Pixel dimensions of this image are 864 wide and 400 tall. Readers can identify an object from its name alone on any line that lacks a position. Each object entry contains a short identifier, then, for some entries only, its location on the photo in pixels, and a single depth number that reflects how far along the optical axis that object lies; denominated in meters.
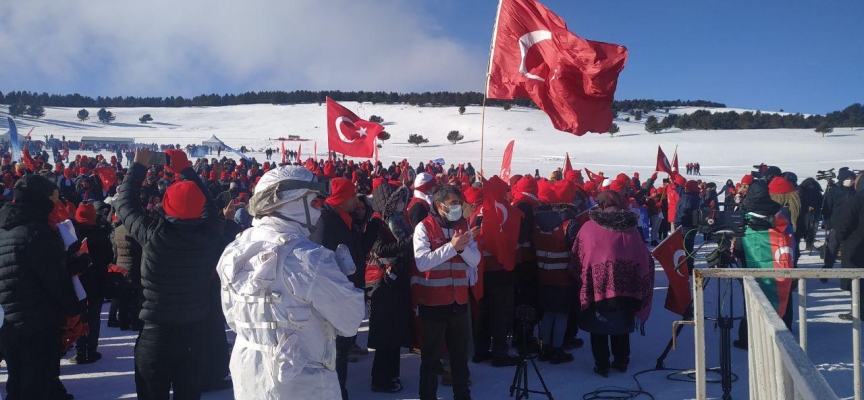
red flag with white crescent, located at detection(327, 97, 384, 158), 8.92
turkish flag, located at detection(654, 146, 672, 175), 14.59
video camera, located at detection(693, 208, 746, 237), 4.25
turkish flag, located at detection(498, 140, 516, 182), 9.24
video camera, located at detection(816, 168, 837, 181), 10.80
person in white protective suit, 2.20
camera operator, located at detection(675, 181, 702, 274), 10.19
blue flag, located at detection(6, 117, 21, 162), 18.23
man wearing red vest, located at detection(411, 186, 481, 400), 4.00
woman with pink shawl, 4.76
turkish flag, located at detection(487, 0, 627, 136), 5.80
